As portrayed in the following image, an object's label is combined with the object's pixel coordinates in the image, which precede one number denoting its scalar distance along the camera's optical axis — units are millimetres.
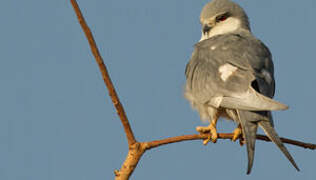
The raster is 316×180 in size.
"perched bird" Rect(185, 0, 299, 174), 8336
